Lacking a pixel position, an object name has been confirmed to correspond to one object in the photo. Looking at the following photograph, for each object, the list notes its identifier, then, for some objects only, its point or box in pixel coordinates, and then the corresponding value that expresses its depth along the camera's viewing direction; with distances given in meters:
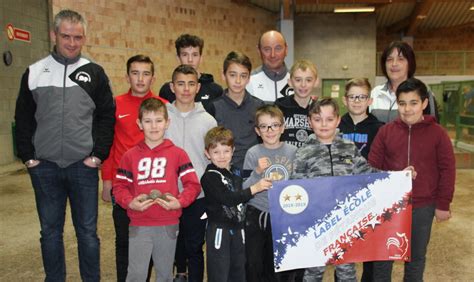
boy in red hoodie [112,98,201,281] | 2.74
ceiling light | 15.64
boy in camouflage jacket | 2.78
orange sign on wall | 9.88
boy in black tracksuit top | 2.76
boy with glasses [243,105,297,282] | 2.81
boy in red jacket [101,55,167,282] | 3.10
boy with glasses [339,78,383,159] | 3.08
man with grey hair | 2.90
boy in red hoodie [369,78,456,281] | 2.77
